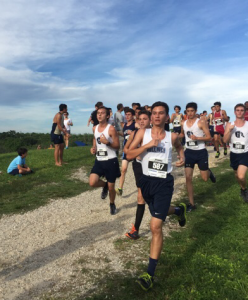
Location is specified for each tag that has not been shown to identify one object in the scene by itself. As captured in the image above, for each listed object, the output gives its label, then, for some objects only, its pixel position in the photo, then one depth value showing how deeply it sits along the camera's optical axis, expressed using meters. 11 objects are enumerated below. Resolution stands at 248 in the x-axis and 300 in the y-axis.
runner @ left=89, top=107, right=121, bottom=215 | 6.02
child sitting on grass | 10.58
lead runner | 3.70
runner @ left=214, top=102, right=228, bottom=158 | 14.51
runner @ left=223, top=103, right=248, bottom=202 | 6.64
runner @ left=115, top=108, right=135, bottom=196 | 7.54
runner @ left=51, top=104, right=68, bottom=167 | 11.30
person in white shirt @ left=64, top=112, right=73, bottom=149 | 16.98
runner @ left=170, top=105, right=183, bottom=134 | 16.78
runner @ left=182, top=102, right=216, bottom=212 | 6.56
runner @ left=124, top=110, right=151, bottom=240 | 5.07
